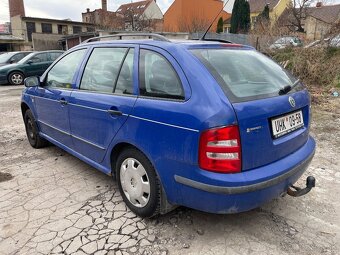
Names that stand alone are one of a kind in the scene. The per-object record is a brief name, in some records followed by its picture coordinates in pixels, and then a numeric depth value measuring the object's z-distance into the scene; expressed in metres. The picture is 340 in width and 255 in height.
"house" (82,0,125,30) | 35.53
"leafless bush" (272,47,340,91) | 9.93
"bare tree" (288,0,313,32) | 31.27
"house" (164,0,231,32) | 37.94
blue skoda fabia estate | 2.21
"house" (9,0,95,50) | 41.94
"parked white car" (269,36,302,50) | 11.60
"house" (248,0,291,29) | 45.70
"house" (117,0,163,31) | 33.16
